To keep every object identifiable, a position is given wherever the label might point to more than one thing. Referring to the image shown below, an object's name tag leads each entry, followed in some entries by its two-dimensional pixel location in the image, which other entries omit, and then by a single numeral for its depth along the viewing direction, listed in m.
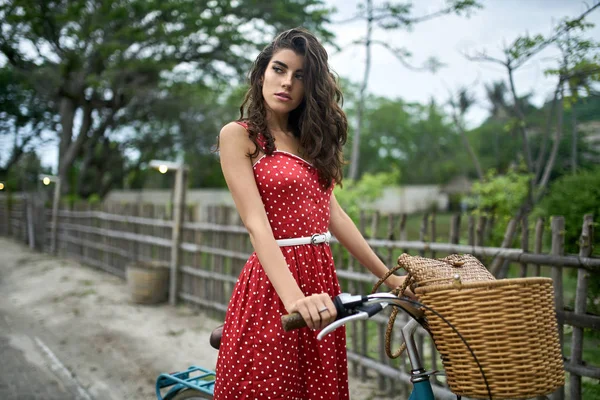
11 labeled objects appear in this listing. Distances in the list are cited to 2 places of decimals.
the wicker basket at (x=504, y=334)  1.24
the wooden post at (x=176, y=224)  7.59
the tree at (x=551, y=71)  4.04
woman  1.63
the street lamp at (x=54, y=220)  13.45
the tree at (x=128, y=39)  12.75
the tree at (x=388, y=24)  8.60
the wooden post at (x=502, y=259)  3.39
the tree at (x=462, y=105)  7.07
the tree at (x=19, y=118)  20.16
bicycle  1.31
